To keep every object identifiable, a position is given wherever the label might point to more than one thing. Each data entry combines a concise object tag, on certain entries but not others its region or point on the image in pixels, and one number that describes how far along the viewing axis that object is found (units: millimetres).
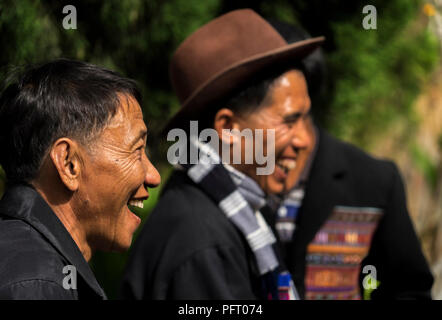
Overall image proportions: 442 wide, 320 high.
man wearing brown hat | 5305
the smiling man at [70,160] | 3256
